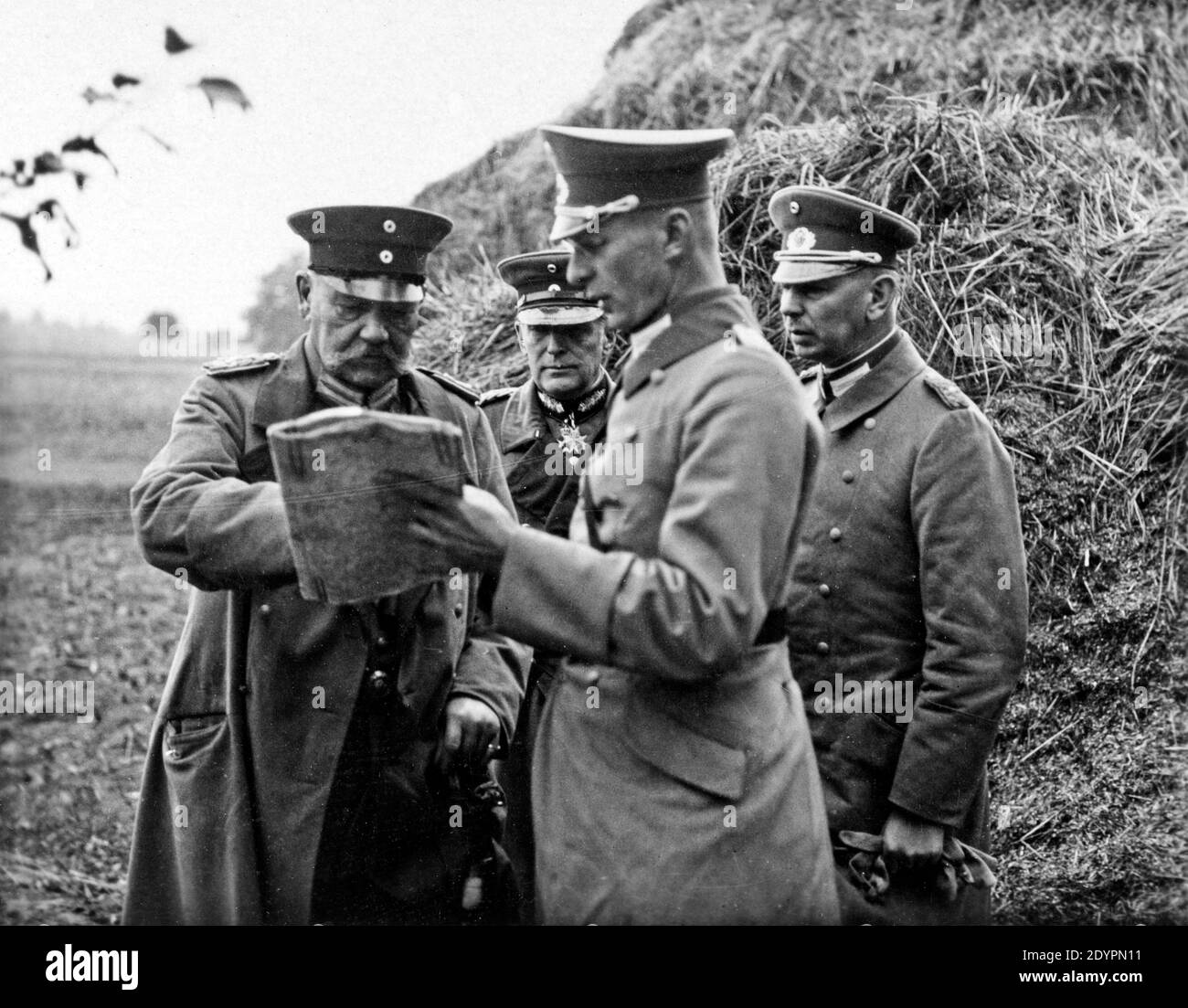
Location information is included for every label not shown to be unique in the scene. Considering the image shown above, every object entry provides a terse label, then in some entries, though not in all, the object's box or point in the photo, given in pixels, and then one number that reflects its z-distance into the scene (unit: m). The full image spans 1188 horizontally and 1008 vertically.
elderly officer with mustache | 2.96
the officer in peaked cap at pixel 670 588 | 2.22
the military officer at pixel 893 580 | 3.08
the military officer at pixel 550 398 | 4.10
